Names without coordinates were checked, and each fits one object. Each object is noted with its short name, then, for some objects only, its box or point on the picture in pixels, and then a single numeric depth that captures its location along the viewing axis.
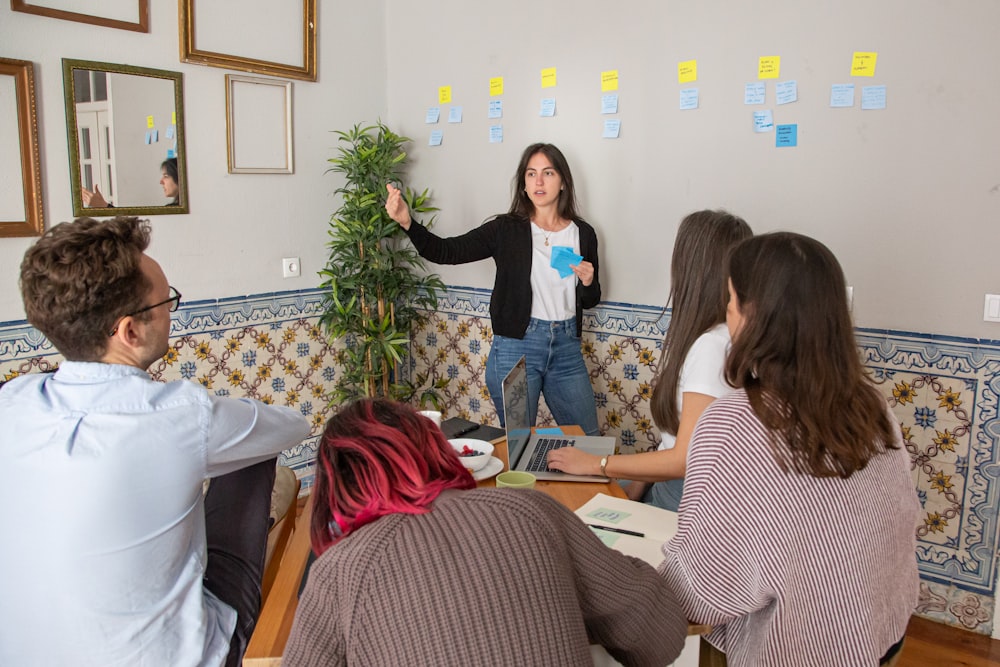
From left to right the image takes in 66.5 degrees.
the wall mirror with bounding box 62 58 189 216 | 3.15
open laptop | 1.90
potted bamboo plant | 3.90
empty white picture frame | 3.67
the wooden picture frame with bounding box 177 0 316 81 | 3.42
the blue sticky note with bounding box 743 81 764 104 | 2.99
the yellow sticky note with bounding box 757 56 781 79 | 2.94
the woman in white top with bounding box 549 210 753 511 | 1.83
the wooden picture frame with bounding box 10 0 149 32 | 2.93
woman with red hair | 1.02
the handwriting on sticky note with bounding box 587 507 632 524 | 1.65
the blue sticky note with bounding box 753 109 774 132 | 2.98
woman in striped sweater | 1.25
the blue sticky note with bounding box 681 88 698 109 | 3.16
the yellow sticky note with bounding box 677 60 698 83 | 3.15
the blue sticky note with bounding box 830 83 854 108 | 2.79
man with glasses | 1.29
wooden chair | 1.69
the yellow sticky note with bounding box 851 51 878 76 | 2.73
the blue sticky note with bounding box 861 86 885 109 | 2.73
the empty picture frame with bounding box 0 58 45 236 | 2.93
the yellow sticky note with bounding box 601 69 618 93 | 3.39
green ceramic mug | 1.71
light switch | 2.59
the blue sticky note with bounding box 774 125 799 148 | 2.93
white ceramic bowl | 1.88
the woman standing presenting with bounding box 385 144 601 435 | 3.39
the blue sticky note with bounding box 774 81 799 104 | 2.91
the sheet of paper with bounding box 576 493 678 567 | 1.51
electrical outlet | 3.95
